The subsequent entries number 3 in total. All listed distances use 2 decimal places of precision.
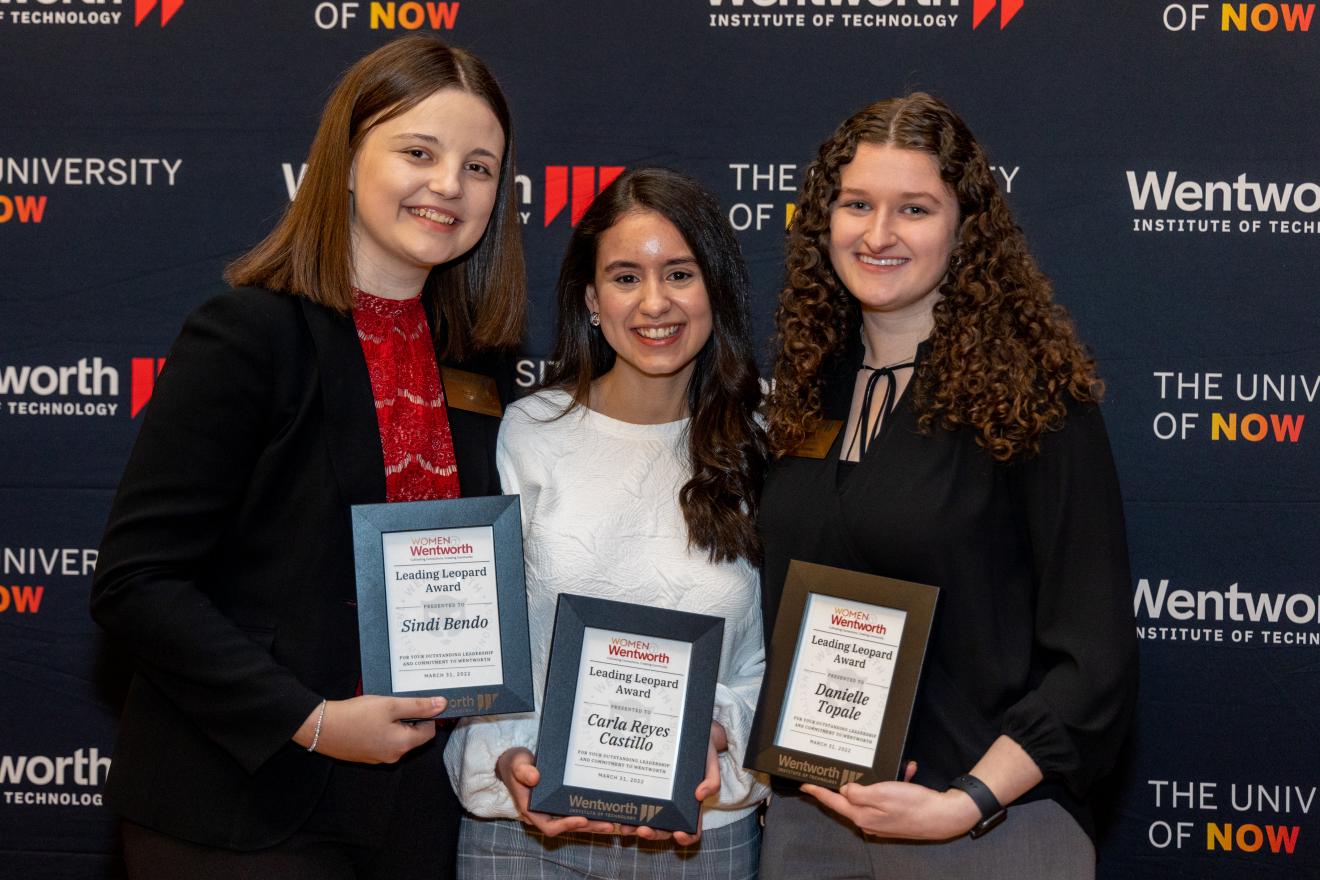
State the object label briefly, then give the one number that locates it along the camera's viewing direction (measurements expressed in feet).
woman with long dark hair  6.95
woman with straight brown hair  5.73
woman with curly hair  5.96
